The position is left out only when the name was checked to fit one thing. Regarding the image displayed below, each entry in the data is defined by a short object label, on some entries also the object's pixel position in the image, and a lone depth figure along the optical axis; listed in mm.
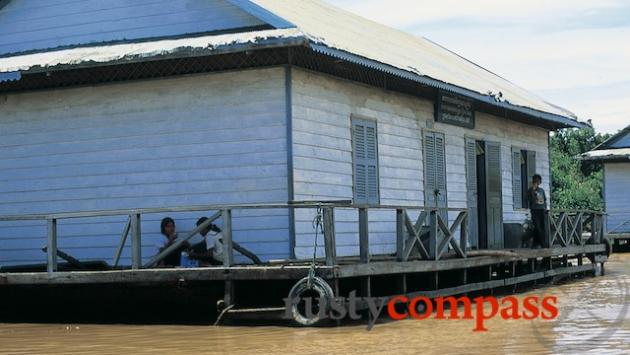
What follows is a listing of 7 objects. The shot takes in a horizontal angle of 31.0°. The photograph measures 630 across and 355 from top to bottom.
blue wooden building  15219
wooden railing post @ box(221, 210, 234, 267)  13430
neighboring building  38312
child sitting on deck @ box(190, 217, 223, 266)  14789
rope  12891
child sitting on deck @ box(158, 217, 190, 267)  15459
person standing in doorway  20688
